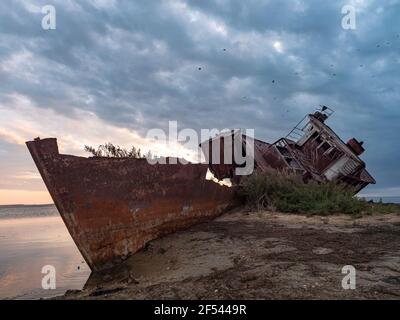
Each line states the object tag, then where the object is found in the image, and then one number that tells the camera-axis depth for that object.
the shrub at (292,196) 9.98
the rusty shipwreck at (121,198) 6.12
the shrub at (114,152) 8.37
